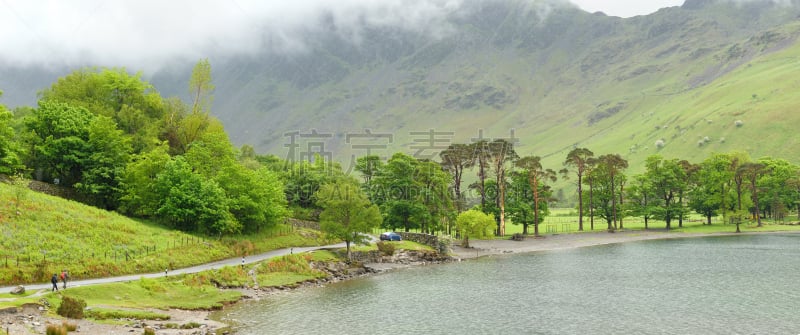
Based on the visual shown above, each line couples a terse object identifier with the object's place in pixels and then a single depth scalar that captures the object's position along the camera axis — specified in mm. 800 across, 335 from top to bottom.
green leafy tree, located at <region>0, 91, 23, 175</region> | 75438
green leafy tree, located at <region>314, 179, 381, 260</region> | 81188
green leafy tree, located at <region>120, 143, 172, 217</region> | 80625
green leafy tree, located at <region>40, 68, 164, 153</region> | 97438
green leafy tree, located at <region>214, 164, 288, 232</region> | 84438
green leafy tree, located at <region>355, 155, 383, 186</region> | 124250
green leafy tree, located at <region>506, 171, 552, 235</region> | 123375
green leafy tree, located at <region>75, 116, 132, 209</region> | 81938
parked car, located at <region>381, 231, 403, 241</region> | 97125
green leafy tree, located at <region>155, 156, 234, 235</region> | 77688
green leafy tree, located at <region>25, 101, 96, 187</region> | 81625
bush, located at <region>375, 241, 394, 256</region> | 92000
